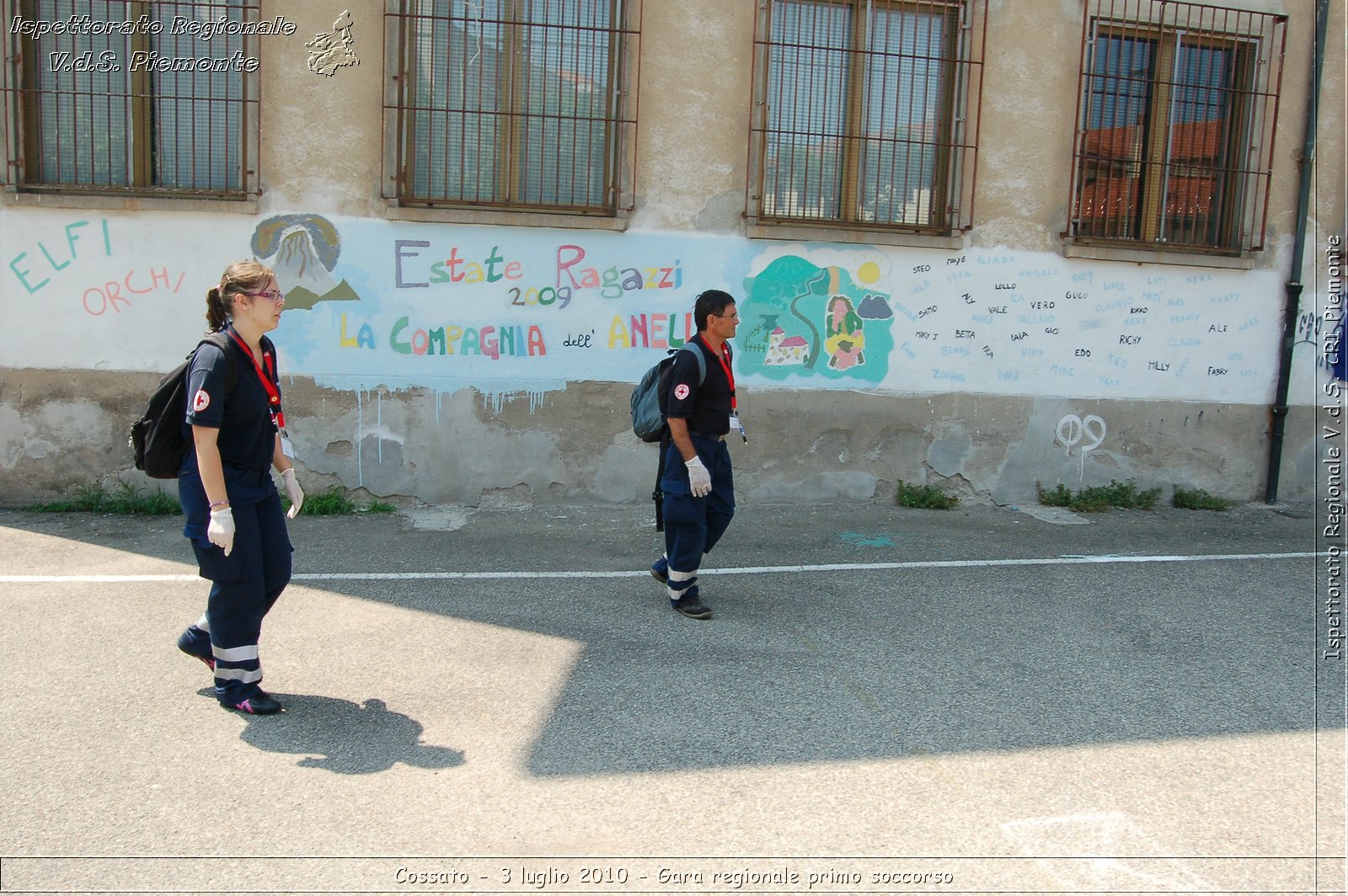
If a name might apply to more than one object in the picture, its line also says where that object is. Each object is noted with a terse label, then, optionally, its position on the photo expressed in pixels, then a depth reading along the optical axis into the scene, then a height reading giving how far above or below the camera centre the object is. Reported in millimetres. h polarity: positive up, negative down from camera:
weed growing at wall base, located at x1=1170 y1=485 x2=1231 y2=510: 8727 -1629
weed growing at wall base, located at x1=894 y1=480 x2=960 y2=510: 8367 -1622
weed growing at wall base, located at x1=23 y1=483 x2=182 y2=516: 7469 -1698
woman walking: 3865 -823
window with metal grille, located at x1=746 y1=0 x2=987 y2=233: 8234 +1335
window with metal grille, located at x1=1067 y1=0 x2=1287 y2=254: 8609 +1408
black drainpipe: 8703 +40
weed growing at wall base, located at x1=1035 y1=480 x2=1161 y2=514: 8531 -1607
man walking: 5215 -825
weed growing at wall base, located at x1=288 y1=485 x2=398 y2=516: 7645 -1708
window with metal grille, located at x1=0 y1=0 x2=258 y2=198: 7578 +1134
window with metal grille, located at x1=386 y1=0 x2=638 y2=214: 7824 +1236
